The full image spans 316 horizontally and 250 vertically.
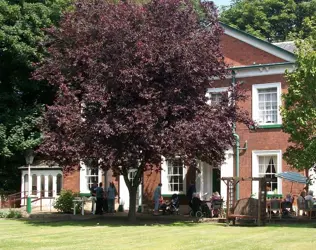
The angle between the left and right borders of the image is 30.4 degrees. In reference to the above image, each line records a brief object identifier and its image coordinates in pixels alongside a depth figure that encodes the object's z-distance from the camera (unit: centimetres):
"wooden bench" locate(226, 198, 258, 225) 2258
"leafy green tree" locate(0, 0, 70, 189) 3091
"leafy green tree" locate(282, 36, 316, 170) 2108
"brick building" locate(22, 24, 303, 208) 2755
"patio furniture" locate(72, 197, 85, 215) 2828
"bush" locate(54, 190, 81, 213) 2936
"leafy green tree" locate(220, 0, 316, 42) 4897
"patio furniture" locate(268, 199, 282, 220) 2467
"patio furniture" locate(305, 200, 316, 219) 2400
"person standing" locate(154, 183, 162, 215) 2830
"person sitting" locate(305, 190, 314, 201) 2422
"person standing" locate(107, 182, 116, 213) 2927
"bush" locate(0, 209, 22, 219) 2710
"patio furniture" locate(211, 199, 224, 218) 2611
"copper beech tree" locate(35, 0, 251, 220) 2183
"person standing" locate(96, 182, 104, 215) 2848
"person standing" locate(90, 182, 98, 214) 2909
